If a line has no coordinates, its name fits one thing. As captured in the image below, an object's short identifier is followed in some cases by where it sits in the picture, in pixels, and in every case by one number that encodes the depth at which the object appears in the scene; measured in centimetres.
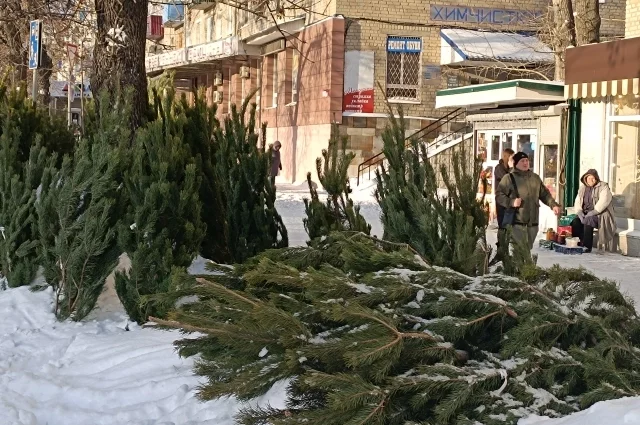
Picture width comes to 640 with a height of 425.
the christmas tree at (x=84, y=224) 755
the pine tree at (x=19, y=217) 832
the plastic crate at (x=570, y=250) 1552
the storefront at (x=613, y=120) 1552
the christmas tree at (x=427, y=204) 588
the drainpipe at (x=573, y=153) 1738
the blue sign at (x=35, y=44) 1280
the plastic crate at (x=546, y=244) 1607
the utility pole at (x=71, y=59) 2250
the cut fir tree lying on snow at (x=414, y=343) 391
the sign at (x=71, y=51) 2216
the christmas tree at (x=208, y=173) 820
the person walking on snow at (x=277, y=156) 2422
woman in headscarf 1568
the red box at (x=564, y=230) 1597
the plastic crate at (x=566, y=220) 1608
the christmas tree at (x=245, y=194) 811
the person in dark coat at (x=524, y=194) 1146
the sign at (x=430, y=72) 3019
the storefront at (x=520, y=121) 1747
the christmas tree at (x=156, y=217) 739
